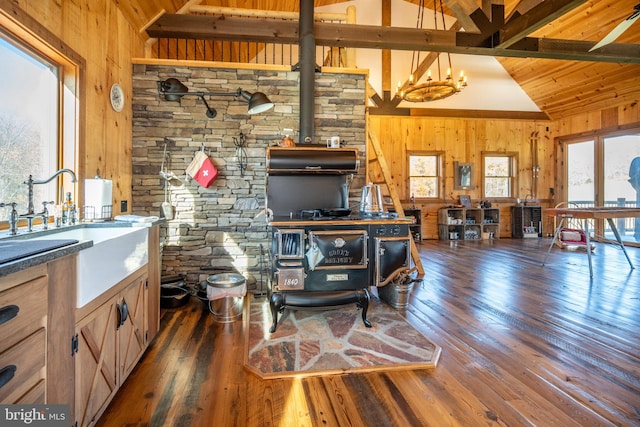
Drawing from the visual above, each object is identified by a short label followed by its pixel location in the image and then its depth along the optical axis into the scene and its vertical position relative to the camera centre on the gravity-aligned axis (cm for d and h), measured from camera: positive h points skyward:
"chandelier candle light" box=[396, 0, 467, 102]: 452 +184
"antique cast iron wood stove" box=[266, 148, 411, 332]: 251 -31
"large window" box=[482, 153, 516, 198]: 789 +95
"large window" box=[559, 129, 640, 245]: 654 +86
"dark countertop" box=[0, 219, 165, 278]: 87 -14
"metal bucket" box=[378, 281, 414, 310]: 300 -80
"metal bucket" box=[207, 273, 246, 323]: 273 -83
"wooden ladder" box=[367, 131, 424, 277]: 379 +45
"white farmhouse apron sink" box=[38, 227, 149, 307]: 127 -23
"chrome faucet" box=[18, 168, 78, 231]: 163 +0
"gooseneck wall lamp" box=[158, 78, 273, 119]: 300 +120
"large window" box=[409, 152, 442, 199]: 767 +90
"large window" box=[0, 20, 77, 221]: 181 +60
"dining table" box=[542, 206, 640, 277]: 391 -1
